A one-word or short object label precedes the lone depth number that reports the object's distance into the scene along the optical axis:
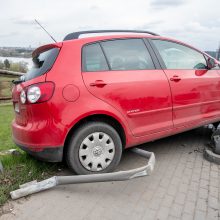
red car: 3.41
